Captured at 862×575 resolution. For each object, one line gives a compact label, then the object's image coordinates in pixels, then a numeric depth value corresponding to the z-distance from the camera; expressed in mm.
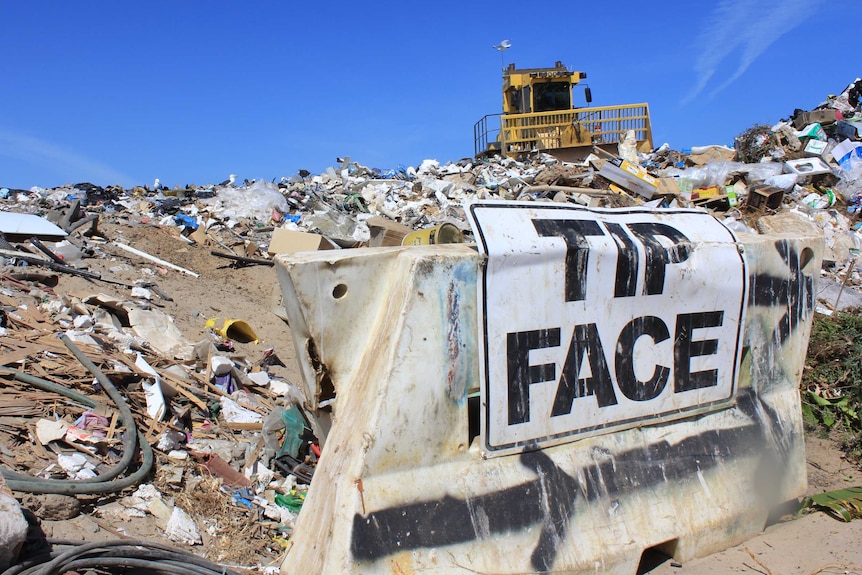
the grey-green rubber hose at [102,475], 2822
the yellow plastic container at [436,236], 4983
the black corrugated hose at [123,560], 2337
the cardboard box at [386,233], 8148
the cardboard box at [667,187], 11016
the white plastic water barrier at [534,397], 2305
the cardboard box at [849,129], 12789
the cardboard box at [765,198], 10180
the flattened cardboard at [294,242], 8219
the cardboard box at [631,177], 11125
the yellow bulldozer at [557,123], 16594
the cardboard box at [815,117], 13625
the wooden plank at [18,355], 3889
